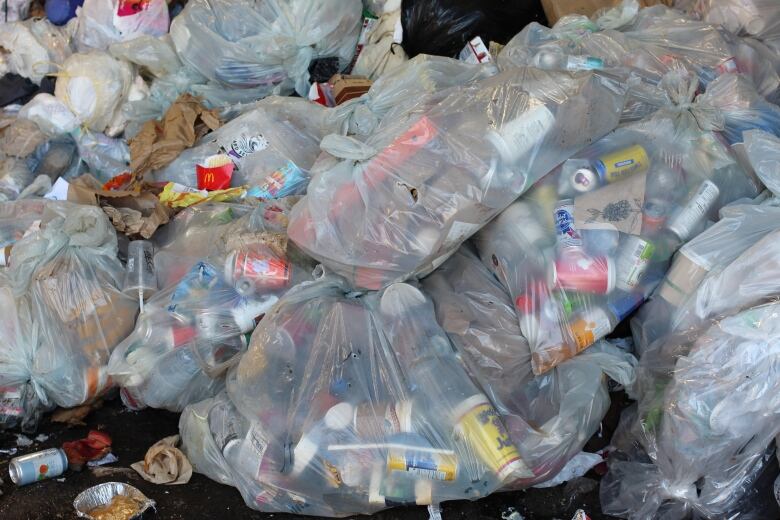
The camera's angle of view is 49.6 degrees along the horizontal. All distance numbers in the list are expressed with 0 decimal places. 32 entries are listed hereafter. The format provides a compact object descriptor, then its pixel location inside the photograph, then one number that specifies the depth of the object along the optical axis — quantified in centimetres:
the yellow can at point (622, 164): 211
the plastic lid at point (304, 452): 192
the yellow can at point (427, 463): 189
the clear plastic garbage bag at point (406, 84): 249
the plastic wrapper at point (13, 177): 285
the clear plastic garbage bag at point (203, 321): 223
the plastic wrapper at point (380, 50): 304
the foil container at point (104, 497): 203
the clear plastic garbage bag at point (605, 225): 204
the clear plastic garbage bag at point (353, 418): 191
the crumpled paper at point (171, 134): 274
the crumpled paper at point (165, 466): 213
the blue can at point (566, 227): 205
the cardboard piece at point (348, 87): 289
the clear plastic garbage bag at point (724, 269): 190
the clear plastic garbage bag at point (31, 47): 318
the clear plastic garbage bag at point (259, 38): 289
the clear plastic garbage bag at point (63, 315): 226
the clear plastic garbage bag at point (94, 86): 298
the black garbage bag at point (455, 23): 295
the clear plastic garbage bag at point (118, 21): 313
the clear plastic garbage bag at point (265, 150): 265
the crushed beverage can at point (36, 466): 210
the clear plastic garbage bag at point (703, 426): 179
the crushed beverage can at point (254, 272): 226
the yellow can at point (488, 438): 189
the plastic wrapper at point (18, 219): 255
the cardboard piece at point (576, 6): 298
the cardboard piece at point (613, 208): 206
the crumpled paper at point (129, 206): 251
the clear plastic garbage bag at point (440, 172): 203
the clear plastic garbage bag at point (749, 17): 277
